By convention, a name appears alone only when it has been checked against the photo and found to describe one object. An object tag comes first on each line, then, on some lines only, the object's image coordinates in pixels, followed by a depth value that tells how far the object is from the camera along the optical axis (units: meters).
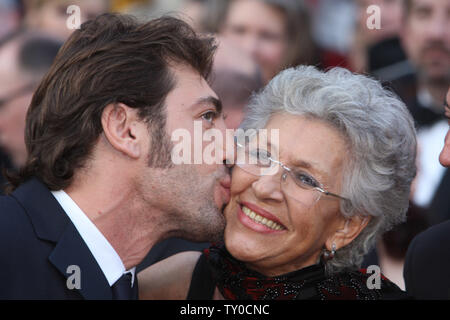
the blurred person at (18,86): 4.76
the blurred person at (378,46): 5.90
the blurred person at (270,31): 5.67
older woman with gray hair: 3.32
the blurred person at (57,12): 5.89
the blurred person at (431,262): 3.18
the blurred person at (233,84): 4.70
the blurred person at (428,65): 4.96
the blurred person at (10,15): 6.34
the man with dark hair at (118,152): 2.96
